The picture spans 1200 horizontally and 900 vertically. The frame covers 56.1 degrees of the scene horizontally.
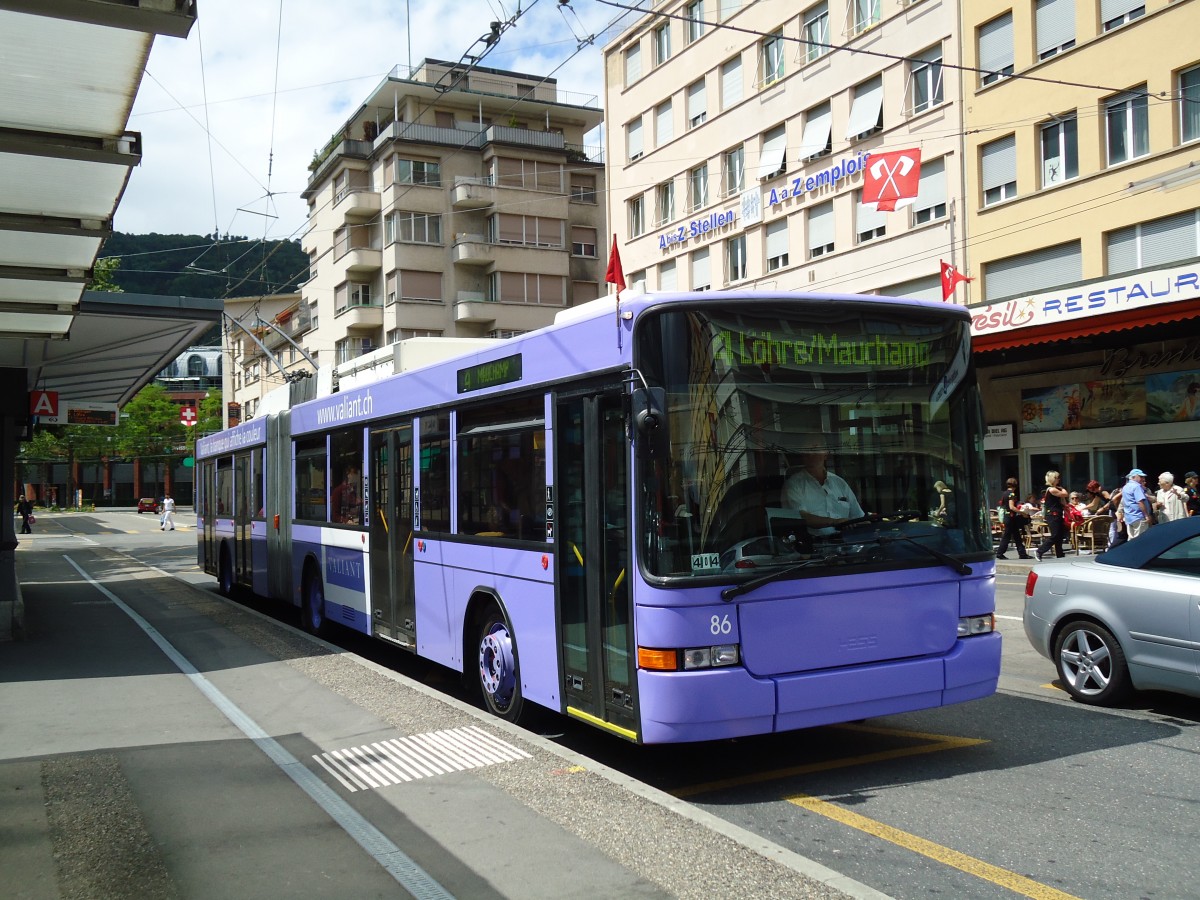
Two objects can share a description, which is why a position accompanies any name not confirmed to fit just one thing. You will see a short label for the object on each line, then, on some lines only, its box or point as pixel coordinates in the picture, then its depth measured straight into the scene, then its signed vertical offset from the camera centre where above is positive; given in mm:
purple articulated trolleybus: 5867 -240
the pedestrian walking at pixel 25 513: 50875 -1087
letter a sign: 19847 +1529
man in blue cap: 18812 -696
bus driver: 6031 -122
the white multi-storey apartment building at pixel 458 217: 56344 +13444
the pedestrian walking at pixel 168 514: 54441 -1379
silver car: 7422 -1061
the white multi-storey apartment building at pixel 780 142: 29250 +10046
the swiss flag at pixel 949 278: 27125 +4594
